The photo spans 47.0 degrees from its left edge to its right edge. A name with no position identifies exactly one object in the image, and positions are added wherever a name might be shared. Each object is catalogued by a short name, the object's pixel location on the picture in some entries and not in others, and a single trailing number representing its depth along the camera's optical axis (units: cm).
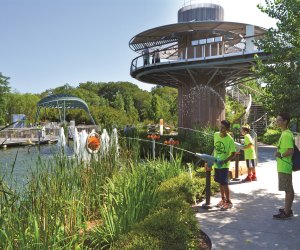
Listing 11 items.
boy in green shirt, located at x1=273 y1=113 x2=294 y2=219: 577
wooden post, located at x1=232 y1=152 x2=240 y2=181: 948
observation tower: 2078
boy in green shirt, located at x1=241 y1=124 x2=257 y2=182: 940
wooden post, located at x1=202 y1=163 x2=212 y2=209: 670
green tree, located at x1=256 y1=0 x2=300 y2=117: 746
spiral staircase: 2822
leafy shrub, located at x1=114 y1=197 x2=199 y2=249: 409
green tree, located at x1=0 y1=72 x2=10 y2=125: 4769
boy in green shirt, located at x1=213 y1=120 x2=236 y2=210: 651
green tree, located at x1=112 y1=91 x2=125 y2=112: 7938
